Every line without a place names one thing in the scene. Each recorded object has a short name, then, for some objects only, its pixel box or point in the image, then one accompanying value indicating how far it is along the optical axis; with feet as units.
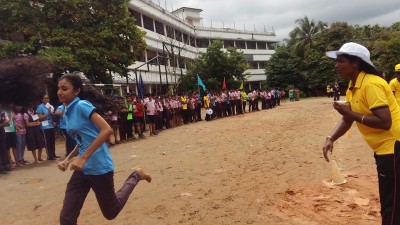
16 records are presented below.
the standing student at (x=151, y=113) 50.42
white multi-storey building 110.93
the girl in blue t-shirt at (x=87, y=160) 11.74
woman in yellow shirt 9.62
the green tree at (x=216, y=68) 116.88
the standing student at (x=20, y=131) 32.94
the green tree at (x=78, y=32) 50.96
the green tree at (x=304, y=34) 163.84
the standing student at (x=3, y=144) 30.78
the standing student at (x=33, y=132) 33.78
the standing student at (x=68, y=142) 32.52
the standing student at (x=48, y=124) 34.81
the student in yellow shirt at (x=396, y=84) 20.58
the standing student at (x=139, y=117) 47.90
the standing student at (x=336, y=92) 100.86
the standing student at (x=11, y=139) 32.40
